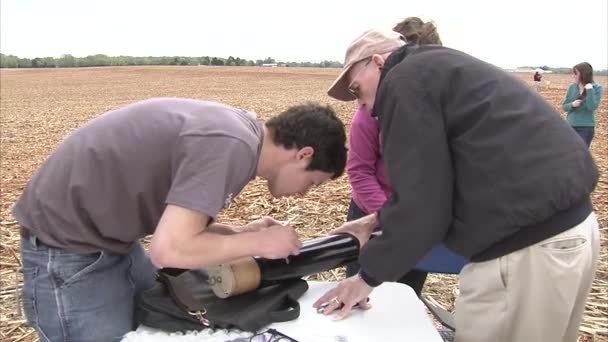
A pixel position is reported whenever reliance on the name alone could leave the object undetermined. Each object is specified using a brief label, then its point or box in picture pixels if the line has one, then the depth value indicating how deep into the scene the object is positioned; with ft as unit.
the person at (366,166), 9.15
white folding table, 6.26
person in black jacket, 5.45
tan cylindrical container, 6.72
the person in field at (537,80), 89.88
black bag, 6.47
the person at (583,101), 24.27
